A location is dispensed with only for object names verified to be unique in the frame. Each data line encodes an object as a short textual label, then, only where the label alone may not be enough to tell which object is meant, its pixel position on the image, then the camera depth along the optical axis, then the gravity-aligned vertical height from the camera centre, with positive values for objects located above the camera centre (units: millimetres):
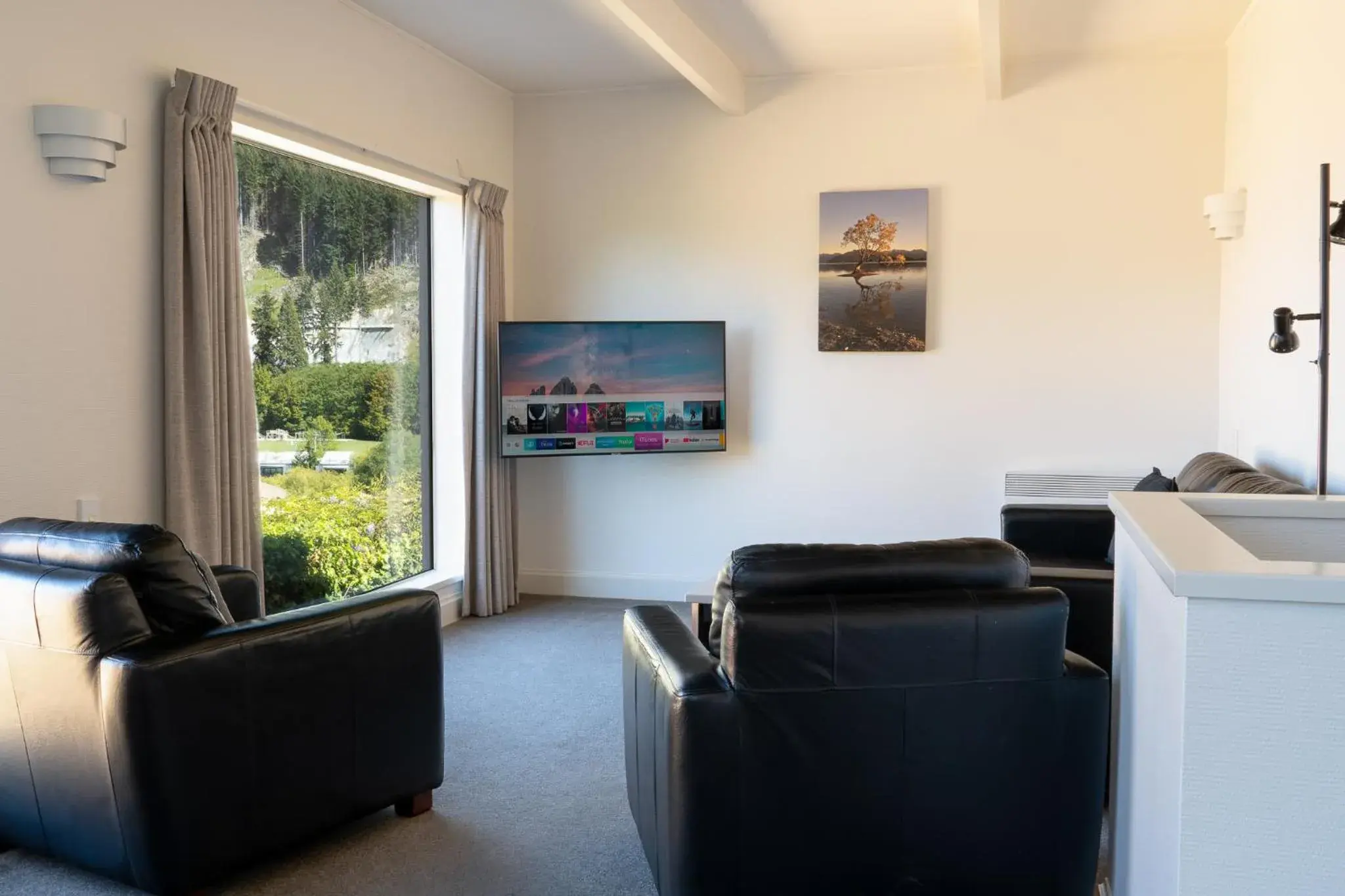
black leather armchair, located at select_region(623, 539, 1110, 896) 2234 -687
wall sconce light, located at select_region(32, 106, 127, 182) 3115 +764
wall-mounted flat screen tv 5730 +75
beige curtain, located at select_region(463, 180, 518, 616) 5672 -41
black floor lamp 2740 +210
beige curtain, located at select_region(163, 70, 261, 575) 3602 +221
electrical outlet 3352 -330
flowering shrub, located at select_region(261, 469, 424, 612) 4562 -613
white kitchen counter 1375 -413
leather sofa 3195 -542
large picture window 4473 +140
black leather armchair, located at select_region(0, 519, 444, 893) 2434 -718
